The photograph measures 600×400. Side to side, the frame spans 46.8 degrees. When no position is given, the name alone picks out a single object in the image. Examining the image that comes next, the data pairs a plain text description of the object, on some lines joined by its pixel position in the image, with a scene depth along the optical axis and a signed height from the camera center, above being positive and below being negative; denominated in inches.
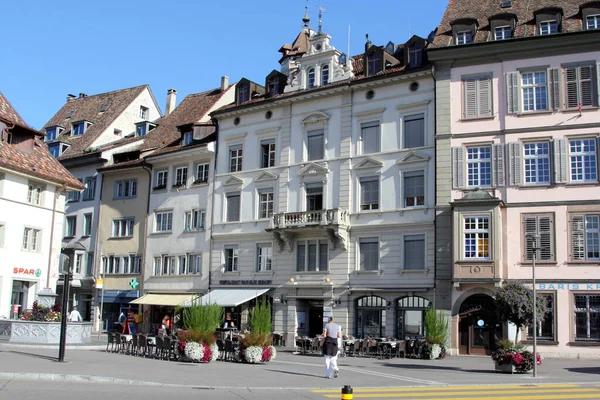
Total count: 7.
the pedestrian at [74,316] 1392.2 -18.5
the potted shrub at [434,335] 1176.8 -30.9
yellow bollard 337.4 -38.2
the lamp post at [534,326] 884.6 -8.9
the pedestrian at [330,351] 832.3 -44.4
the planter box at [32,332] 1153.4 -43.5
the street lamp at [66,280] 877.2 +34.8
